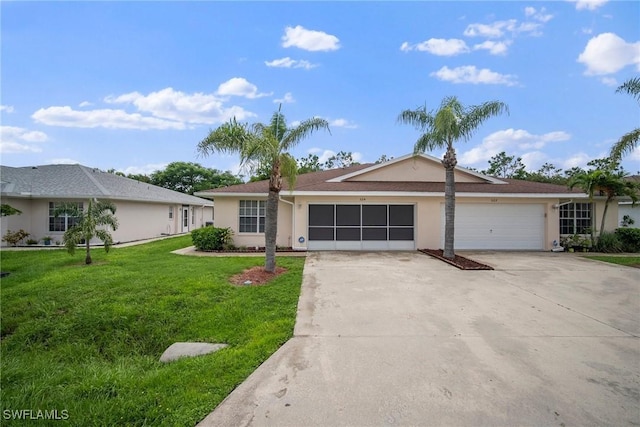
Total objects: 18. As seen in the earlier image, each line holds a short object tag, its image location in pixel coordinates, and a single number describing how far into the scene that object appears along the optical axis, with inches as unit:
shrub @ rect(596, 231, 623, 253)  551.2
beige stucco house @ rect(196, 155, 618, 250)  550.0
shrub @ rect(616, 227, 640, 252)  557.6
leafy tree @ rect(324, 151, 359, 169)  1761.8
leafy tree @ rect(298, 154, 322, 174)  1667.1
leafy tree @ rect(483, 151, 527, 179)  1551.4
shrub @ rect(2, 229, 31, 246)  566.9
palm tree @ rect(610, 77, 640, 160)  422.0
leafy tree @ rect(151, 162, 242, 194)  1590.8
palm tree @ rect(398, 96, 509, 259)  441.7
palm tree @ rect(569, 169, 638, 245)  521.0
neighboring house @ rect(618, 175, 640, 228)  801.6
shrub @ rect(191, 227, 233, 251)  526.6
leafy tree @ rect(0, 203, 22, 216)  398.3
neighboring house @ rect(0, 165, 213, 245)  586.2
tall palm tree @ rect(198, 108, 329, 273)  327.9
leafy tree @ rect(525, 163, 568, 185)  1439.5
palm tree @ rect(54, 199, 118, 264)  380.8
